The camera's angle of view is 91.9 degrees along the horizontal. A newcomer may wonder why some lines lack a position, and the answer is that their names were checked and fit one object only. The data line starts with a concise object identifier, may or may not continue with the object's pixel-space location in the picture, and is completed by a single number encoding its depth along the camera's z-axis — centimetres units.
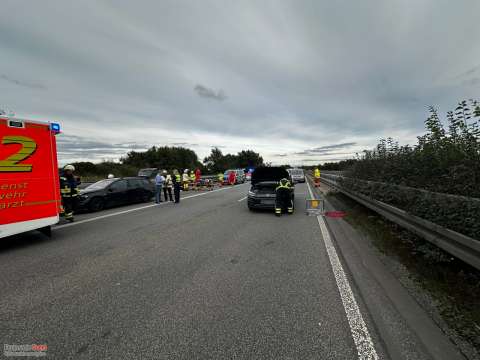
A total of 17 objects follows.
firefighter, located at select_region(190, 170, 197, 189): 2077
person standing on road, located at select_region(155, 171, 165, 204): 1255
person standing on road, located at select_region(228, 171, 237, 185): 2705
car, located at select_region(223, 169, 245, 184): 2728
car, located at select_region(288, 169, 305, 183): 2723
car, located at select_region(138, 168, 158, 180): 2397
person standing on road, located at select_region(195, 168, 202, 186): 2226
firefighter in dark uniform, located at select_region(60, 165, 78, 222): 774
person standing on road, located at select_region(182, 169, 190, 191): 1818
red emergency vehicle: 493
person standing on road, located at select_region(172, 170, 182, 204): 1224
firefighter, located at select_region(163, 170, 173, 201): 1327
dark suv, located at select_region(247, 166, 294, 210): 906
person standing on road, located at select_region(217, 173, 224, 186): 2666
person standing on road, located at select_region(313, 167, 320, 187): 2086
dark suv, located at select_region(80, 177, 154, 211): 1005
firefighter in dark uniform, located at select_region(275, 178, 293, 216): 852
